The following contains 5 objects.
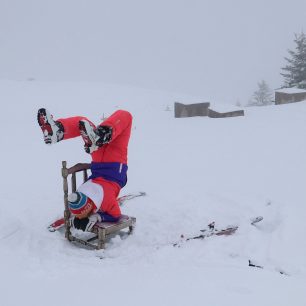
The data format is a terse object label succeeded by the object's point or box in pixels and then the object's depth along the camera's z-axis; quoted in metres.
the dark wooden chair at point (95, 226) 5.45
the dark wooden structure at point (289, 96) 16.50
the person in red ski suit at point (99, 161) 5.28
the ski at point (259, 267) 4.57
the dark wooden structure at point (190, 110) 14.59
